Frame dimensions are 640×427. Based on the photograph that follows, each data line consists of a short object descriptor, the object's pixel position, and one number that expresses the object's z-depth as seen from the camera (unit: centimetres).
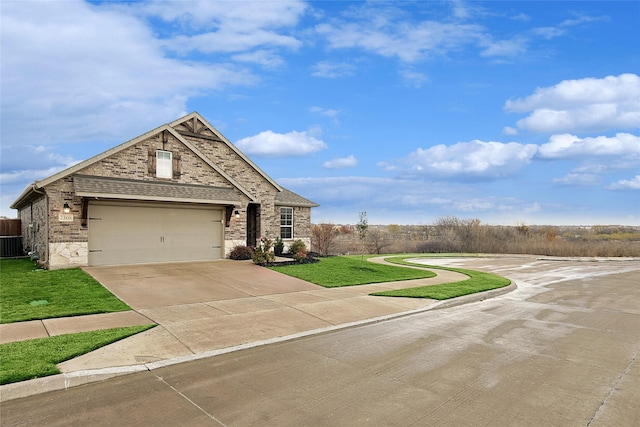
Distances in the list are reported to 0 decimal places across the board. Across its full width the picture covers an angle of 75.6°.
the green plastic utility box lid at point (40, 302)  943
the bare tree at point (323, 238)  3136
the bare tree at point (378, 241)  3575
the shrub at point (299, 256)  1839
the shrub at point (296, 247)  2002
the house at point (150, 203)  1484
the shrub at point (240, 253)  1862
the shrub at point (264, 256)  1717
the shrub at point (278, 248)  2216
